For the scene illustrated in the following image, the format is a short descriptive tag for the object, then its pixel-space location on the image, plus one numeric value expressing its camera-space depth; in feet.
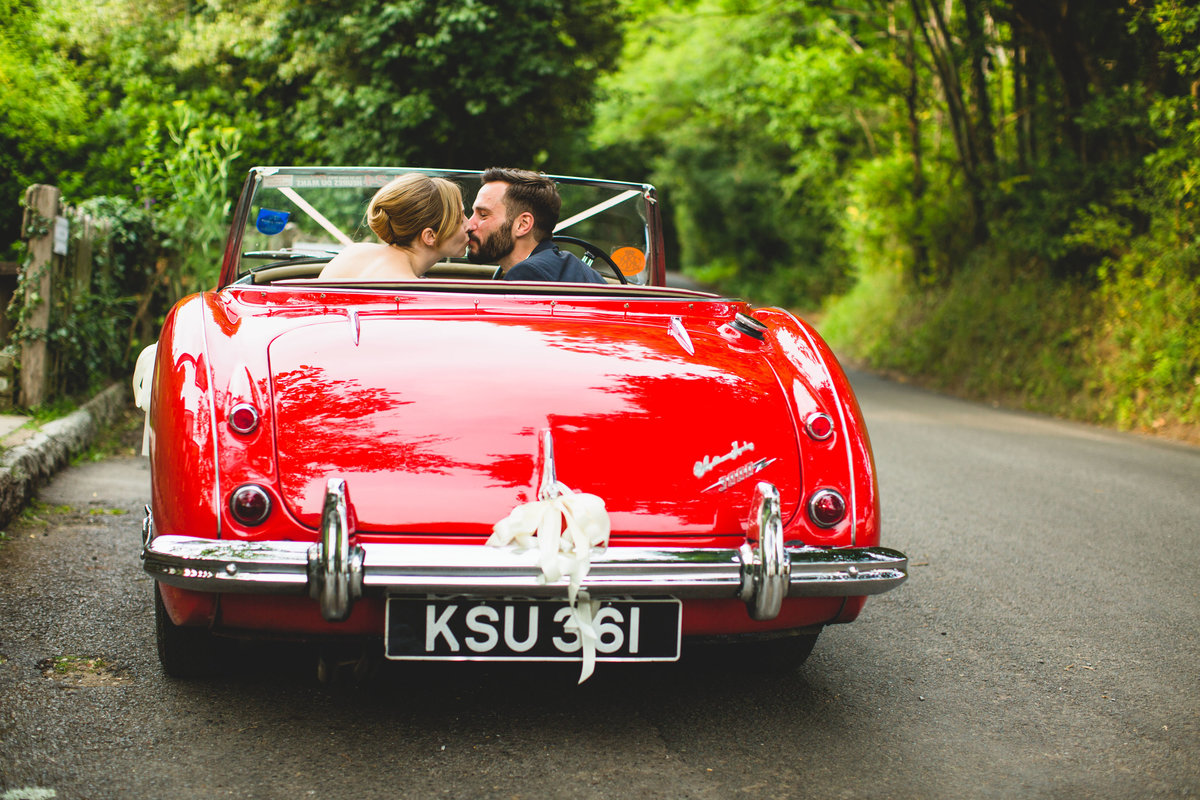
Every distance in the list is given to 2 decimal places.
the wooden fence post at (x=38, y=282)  19.99
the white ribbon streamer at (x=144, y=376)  11.28
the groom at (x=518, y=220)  12.80
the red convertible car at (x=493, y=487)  7.64
